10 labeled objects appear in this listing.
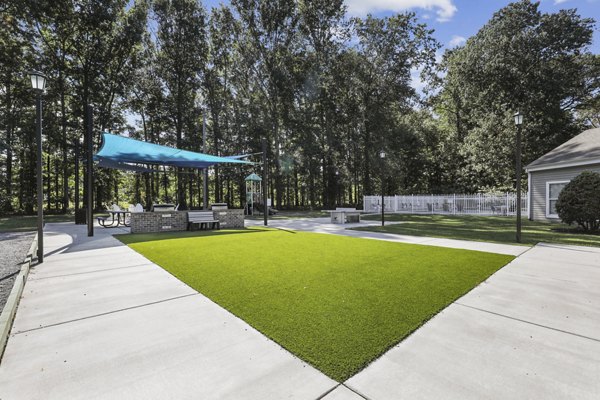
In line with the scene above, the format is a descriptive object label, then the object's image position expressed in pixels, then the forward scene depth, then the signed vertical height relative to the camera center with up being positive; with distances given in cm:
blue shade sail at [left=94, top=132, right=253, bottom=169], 1028 +171
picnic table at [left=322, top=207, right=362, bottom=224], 1378 -86
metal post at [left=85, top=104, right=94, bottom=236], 900 +96
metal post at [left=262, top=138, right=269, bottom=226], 1277 +124
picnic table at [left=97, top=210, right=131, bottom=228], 1208 -113
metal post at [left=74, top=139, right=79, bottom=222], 1282 +116
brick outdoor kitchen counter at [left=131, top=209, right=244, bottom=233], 1033 -83
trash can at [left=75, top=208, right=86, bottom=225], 1337 -83
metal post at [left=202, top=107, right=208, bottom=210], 1486 +60
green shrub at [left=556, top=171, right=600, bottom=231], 947 -12
